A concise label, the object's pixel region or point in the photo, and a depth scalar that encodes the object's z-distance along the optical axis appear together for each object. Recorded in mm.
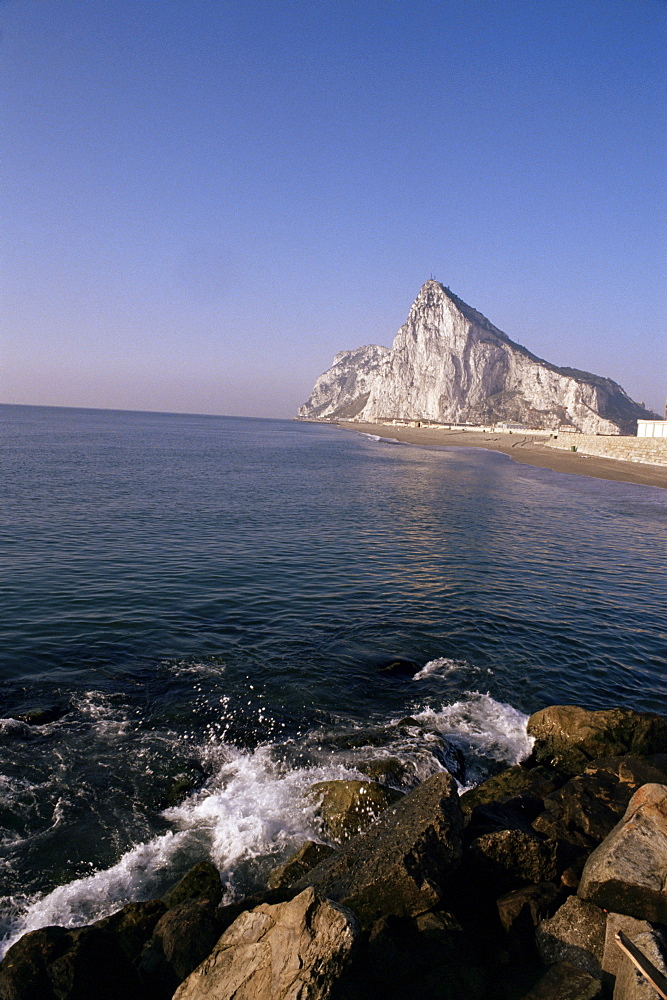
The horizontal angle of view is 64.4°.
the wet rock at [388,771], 11875
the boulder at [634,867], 7539
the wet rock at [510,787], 11336
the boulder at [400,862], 7555
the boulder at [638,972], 6090
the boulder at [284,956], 5859
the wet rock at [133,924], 7555
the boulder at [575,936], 7102
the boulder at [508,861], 8625
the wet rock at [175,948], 6883
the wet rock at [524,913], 7559
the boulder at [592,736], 13139
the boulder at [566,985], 6391
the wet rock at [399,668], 17672
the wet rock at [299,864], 9156
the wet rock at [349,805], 10523
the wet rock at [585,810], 9680
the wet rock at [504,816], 9383
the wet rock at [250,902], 7660
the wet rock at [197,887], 8609
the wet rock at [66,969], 6758
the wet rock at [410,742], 13109
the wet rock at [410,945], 6609
